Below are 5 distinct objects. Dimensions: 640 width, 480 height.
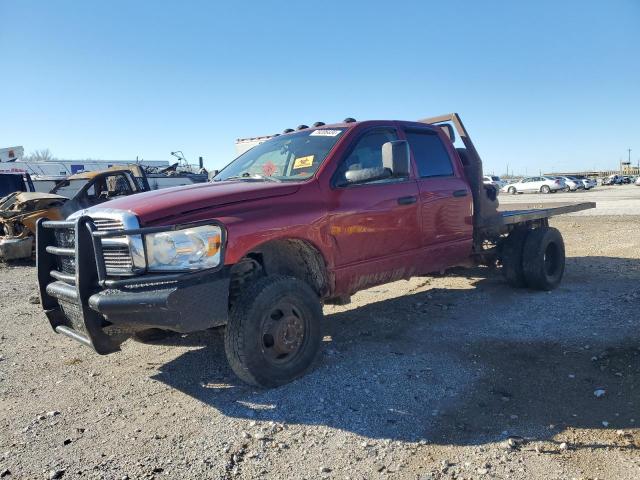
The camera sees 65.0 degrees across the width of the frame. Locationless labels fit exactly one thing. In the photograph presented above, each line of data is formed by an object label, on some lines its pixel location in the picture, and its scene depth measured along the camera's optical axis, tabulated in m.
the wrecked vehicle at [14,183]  14.88
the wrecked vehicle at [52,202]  10.72
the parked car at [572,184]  41.00
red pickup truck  3.20
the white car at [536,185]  40.59
